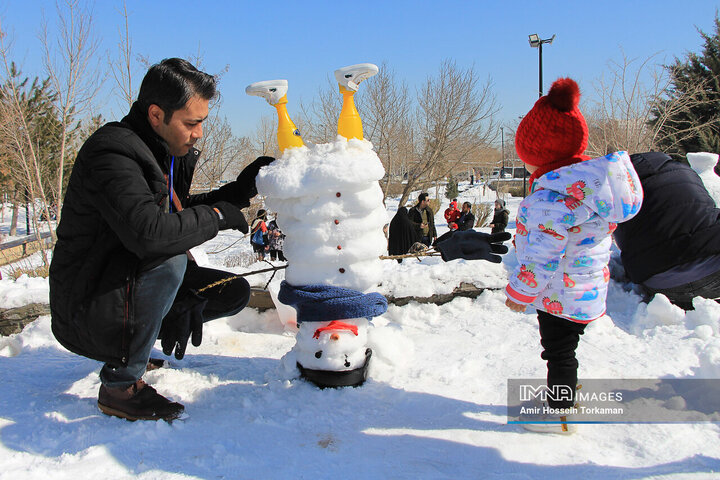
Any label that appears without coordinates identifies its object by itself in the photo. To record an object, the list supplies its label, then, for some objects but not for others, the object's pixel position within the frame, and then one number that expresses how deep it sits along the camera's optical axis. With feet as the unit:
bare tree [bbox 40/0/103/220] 25.60
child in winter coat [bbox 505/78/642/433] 6.37
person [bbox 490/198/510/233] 36.27
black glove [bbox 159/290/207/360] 7.44
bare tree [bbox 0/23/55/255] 26.66
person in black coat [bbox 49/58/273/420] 6.09
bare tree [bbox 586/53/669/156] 28.37
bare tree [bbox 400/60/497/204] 43.73
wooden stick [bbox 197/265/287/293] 8.00
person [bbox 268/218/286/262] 37.45
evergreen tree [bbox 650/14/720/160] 41.06
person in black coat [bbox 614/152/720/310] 8.43
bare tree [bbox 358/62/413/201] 43.47
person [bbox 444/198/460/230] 38.52
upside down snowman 7.45
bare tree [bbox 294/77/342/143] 44.37
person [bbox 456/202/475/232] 31.62
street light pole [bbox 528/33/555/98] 57.00
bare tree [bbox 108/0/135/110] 28.09
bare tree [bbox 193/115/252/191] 39.24
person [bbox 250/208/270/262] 37.55
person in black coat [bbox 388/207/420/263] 28.53
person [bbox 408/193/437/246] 32.48
